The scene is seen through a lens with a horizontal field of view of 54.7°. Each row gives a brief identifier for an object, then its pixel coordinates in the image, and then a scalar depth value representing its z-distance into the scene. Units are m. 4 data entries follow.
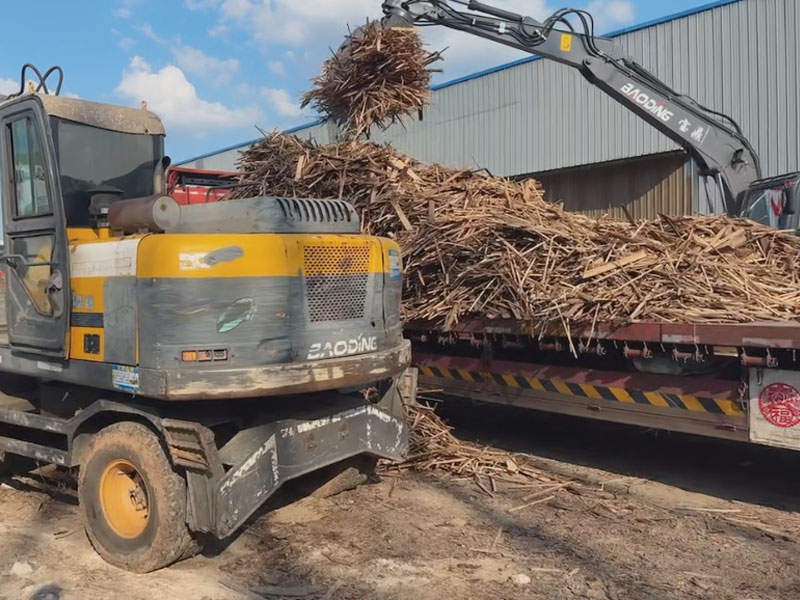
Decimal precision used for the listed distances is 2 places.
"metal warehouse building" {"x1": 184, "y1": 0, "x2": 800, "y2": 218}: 14.00
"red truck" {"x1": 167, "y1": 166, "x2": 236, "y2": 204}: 8.95
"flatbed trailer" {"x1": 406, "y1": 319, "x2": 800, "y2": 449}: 4.83
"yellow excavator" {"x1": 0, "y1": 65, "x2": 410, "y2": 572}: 4.13
